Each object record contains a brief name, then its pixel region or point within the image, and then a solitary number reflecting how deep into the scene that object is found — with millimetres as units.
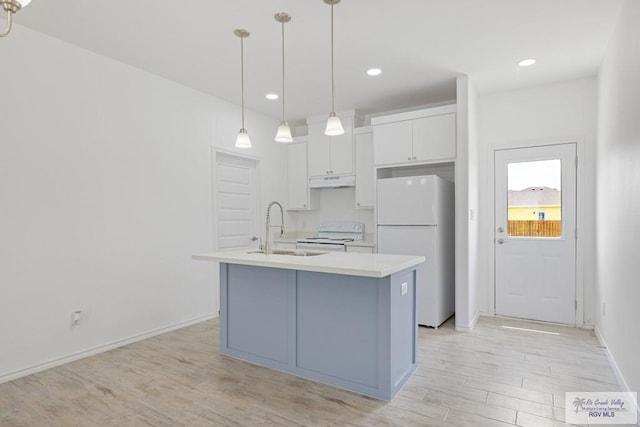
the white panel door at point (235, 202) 4637
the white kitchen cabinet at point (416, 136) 4047
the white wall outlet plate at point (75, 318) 3088
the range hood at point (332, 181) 5047
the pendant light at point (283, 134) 2977
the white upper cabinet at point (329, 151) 5043
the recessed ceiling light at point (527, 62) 3455
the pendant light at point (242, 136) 2973
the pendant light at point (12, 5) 1162
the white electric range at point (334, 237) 4828
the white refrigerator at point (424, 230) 3977
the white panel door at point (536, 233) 4043
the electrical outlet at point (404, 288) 2580
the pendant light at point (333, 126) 2749
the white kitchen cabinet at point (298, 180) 5477
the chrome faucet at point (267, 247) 3105
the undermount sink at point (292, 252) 3215
